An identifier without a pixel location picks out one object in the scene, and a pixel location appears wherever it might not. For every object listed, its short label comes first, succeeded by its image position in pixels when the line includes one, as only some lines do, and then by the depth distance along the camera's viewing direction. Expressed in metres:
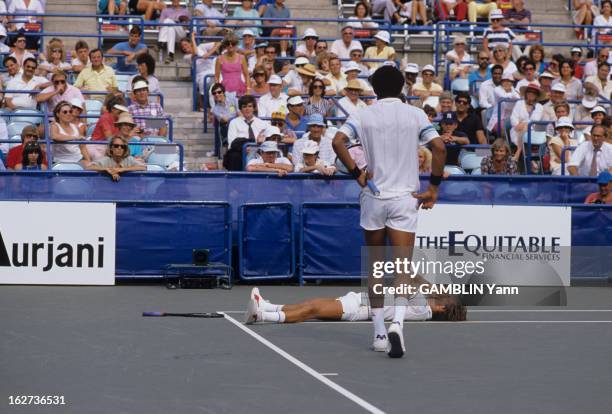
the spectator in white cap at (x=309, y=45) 21.84
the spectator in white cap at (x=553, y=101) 20.38
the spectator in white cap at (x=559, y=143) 19.09
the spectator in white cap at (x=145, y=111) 18.56
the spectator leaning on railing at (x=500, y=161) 17.64
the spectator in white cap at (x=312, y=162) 16.45
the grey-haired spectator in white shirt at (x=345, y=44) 21.97
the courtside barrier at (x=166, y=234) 15.91
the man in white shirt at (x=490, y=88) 21.09
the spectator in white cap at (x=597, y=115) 19.38
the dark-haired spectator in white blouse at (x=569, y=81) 21.95
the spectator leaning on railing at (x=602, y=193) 16.86
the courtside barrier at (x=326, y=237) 16.36
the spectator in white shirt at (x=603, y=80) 22.23
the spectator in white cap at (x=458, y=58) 22.42
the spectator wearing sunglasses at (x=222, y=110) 19.28
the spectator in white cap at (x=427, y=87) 20.80
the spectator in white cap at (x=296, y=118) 18.83
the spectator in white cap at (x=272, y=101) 19.42
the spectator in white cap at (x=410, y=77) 21.20
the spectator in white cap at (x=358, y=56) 21.52
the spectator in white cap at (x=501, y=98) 20.55
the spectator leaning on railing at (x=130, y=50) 21.22
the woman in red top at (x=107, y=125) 17.39
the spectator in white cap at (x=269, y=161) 16.84
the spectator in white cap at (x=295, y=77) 20.52
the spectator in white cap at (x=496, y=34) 23.05
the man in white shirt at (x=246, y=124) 18.36
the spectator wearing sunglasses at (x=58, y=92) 18.70
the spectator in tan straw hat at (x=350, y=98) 19.62
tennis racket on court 11.96
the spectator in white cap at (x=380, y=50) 22.12
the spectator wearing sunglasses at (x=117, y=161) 16.05
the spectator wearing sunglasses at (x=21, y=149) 16.84
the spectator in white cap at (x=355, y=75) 20.05
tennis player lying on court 11.18
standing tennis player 9.48
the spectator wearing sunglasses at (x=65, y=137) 17.23
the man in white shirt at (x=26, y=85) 19.17
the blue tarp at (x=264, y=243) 16.14
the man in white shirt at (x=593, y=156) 18.16
